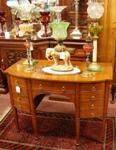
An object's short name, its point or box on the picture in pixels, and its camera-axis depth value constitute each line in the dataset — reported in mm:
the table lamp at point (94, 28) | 2307
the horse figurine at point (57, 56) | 2398
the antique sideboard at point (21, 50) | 3270
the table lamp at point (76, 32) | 3336
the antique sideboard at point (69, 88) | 2225
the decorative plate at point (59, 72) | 2373
